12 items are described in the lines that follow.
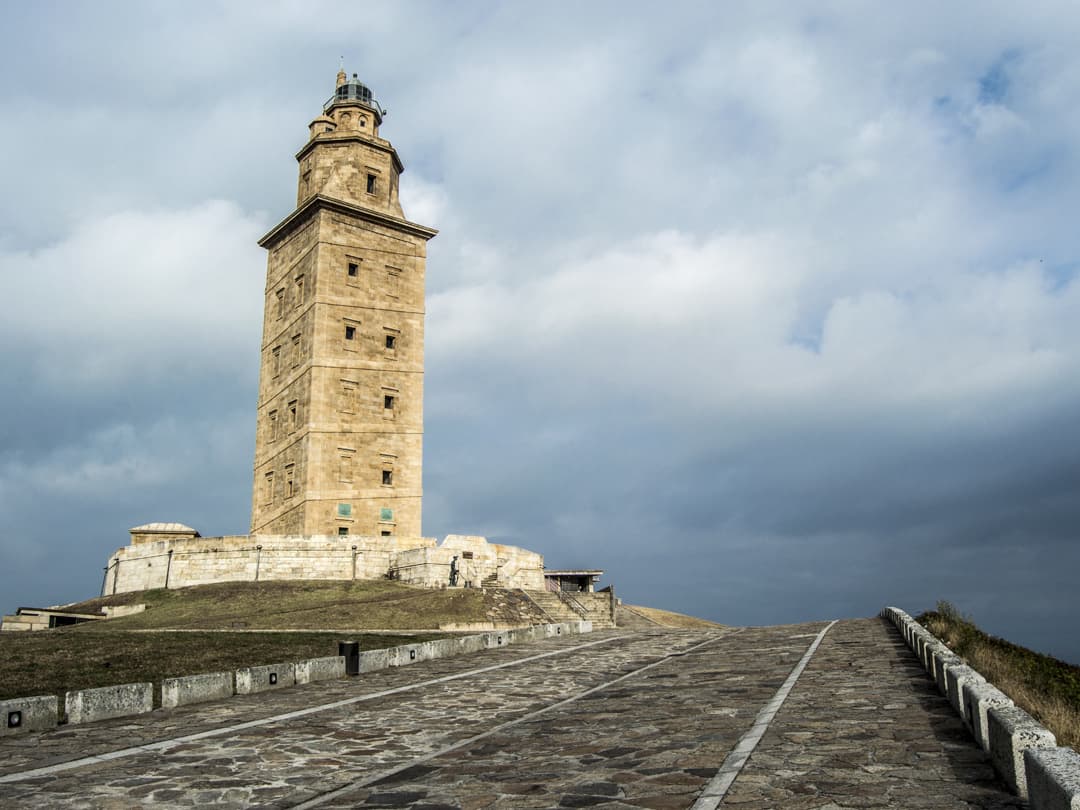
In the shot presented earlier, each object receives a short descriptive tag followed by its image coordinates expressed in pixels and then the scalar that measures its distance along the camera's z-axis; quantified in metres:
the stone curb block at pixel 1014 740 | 5.71
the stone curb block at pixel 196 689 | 11.56
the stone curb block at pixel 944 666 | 9.71
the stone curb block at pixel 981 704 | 7.07
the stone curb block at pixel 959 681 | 8.38
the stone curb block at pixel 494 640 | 19.58
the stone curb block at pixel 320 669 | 13.94
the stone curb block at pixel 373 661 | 15.29
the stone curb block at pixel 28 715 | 9.70
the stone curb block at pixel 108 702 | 10.46
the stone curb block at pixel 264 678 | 12.75
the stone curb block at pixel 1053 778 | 4.37
